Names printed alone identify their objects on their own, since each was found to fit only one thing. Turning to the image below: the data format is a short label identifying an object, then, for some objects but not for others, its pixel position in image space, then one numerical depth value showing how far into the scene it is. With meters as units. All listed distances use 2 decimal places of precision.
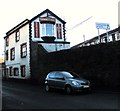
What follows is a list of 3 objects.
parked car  8.09
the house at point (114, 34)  21.25
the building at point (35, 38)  15.95
